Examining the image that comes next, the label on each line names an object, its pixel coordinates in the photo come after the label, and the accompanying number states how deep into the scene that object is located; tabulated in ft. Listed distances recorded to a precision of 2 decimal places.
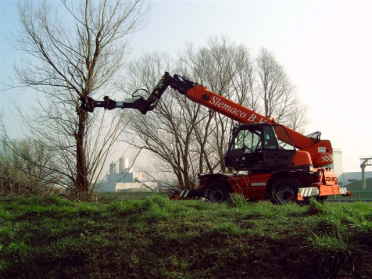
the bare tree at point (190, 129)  81.46
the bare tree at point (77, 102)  44.14
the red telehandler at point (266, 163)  39.93
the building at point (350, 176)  192.24
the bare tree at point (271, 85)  96.84
